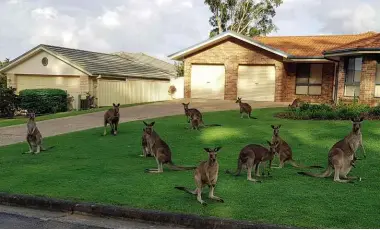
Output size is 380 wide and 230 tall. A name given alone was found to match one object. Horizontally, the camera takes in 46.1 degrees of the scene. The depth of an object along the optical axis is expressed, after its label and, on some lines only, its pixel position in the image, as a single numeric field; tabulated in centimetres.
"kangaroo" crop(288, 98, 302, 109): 2148
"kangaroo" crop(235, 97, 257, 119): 1925
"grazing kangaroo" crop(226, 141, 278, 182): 831
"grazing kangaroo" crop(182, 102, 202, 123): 1582
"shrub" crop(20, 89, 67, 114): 2773
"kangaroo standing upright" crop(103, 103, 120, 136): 1541
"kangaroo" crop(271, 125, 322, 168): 964
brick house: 2916
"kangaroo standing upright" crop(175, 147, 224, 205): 685
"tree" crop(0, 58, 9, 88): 3676
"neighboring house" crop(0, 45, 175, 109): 3088
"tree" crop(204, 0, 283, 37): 4981
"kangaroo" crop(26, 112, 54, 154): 1231
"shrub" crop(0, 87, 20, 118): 2689
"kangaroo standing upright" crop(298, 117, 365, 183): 820
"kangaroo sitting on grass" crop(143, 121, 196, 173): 925
